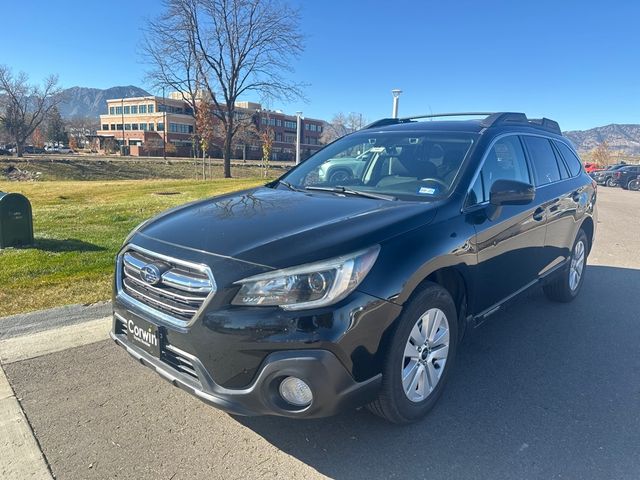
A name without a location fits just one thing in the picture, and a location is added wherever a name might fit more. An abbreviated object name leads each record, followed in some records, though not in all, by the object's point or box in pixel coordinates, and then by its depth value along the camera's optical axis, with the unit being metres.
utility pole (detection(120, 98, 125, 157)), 95.49
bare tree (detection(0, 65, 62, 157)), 62.03
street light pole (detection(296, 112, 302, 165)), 24.48
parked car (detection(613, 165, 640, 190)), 29.92
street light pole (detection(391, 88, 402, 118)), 18.56
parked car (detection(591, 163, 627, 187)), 31.48
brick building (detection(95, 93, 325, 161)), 86.61
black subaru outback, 2.21
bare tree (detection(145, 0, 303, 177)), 27.78
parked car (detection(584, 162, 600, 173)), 38.09
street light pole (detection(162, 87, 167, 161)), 80.75
